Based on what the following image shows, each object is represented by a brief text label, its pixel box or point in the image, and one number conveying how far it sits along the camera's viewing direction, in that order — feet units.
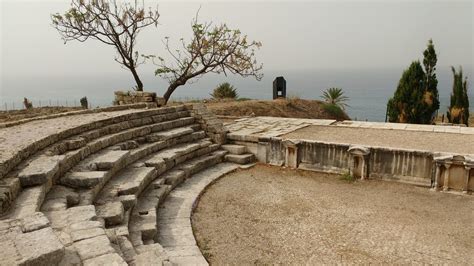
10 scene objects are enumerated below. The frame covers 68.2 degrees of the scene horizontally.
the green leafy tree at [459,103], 75.05
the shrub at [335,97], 99.53
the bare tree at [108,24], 59.31
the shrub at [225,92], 95.66
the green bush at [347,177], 31.21
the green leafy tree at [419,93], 70.74
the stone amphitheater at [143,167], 13.64
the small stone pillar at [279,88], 91.30
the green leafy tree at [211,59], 63.10
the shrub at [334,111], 90.99
